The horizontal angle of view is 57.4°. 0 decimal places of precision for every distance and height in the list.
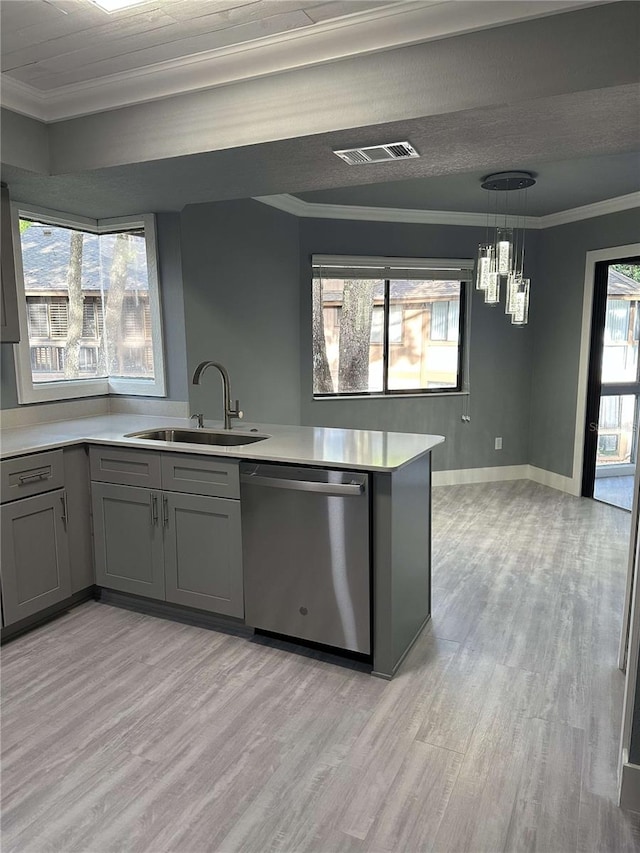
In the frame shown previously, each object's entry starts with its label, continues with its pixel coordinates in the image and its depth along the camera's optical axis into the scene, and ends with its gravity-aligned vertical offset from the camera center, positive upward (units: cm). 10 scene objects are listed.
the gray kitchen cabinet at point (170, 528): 275 -87
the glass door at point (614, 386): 485 -32
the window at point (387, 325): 524 +23
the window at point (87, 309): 352 +27
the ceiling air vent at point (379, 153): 235 +81
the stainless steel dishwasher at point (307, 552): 242 -87
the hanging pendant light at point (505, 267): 393 +55
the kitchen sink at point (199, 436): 314 -47
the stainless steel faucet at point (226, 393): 306 -23
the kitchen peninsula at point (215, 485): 241 -63
